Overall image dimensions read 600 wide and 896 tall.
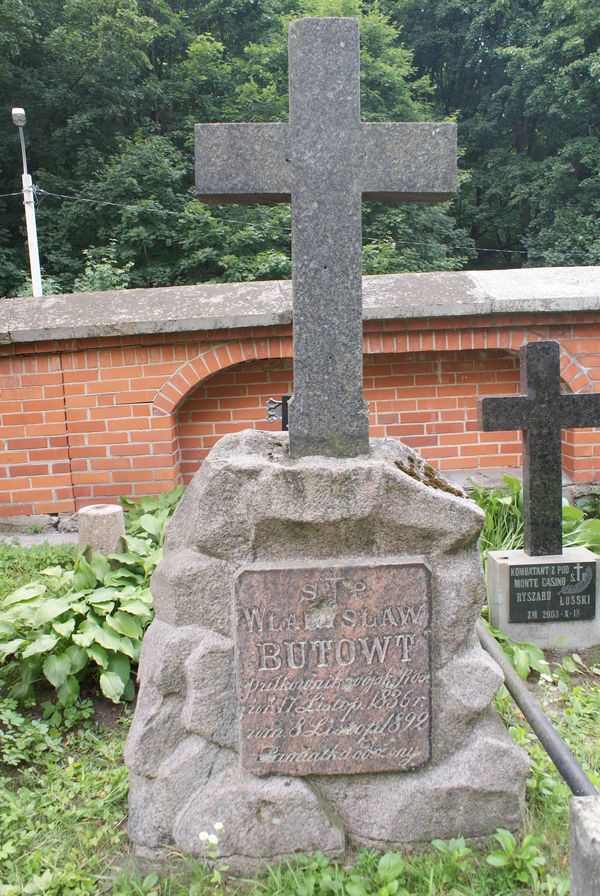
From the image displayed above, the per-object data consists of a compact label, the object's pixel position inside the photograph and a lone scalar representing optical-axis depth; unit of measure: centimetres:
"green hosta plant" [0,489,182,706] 278
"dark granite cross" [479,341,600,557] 345
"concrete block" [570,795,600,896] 131
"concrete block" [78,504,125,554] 349
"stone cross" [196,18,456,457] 201
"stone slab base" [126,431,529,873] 196
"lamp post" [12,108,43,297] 1184
